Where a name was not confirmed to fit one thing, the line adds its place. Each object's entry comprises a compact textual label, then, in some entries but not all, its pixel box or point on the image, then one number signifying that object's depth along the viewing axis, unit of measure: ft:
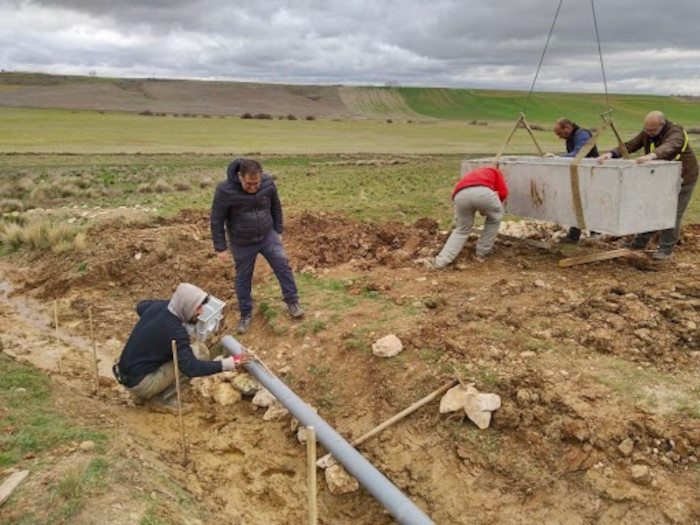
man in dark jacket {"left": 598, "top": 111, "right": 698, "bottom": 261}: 22.26
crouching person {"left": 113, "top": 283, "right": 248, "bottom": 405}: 16.38
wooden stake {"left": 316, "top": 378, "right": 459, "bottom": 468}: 15.40
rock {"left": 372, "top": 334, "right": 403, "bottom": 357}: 17.97
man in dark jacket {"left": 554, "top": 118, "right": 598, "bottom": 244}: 26.63
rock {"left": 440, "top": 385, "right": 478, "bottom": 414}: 15.37
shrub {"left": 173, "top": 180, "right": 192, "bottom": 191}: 54.39
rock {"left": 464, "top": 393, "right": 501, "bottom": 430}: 14.87
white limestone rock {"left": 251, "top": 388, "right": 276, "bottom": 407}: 18.12
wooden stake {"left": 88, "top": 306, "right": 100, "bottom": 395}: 18.91
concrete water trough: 20.66
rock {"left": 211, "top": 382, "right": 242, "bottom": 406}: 18.71
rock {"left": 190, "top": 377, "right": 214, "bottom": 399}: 19.15
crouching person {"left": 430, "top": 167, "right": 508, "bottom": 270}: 23.65
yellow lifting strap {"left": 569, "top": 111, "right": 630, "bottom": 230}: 21.93
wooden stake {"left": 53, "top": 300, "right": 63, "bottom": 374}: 21.31
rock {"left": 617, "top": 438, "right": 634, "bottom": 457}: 13.16
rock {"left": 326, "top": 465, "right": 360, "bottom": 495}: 14.67
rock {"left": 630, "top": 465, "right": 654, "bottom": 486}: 12.51
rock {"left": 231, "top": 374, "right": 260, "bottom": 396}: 18.84
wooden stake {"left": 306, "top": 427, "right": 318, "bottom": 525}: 9.89
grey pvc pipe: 12.49
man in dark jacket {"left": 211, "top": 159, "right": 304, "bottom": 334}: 19.99
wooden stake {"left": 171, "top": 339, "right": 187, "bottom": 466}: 15.89
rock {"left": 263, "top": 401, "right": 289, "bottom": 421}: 17.60
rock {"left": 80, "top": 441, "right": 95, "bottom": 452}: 14.29
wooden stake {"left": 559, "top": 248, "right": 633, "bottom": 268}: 22.76
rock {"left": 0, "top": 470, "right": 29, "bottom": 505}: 12.01
